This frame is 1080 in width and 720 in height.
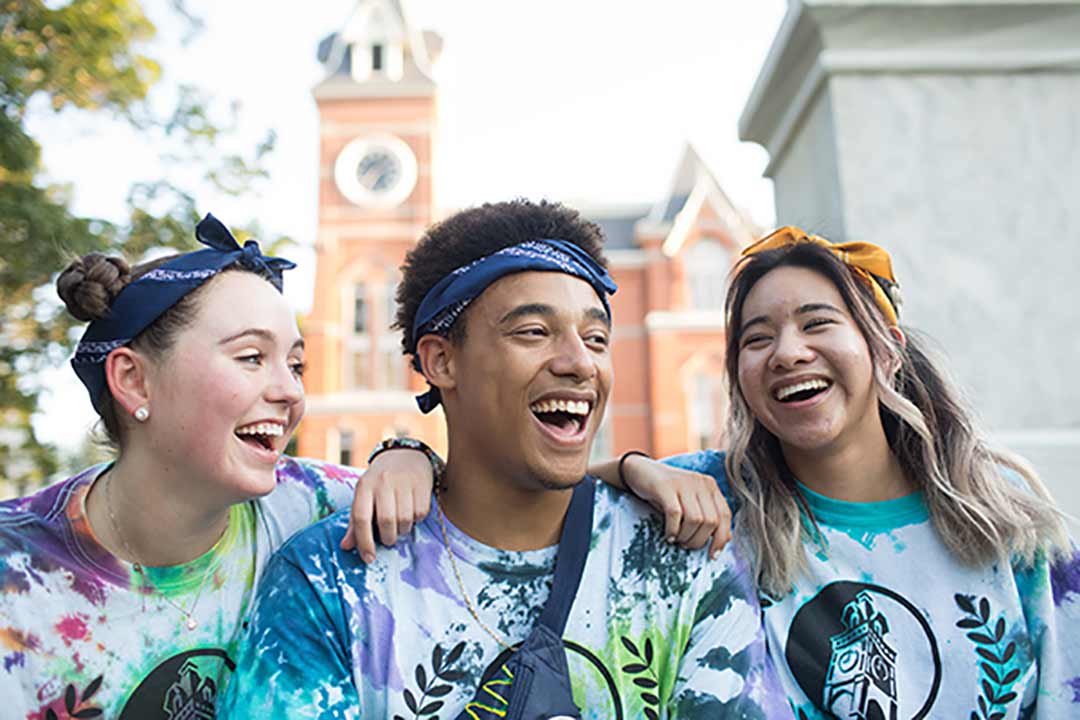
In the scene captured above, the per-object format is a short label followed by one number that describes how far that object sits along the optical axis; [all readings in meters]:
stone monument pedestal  2.75
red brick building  24.12
